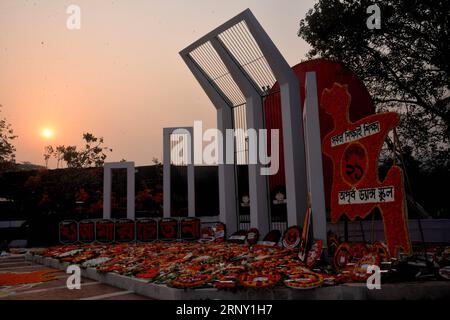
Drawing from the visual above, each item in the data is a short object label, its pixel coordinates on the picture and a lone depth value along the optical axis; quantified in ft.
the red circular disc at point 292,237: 36.47
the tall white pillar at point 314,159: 32.48
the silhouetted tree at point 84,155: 100.22
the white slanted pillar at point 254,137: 46.39
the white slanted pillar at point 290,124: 41.68
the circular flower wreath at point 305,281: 20.22
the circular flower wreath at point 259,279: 20.76
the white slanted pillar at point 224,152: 53.52
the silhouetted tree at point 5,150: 93.71
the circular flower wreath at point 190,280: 21.38
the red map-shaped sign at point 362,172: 24.18
